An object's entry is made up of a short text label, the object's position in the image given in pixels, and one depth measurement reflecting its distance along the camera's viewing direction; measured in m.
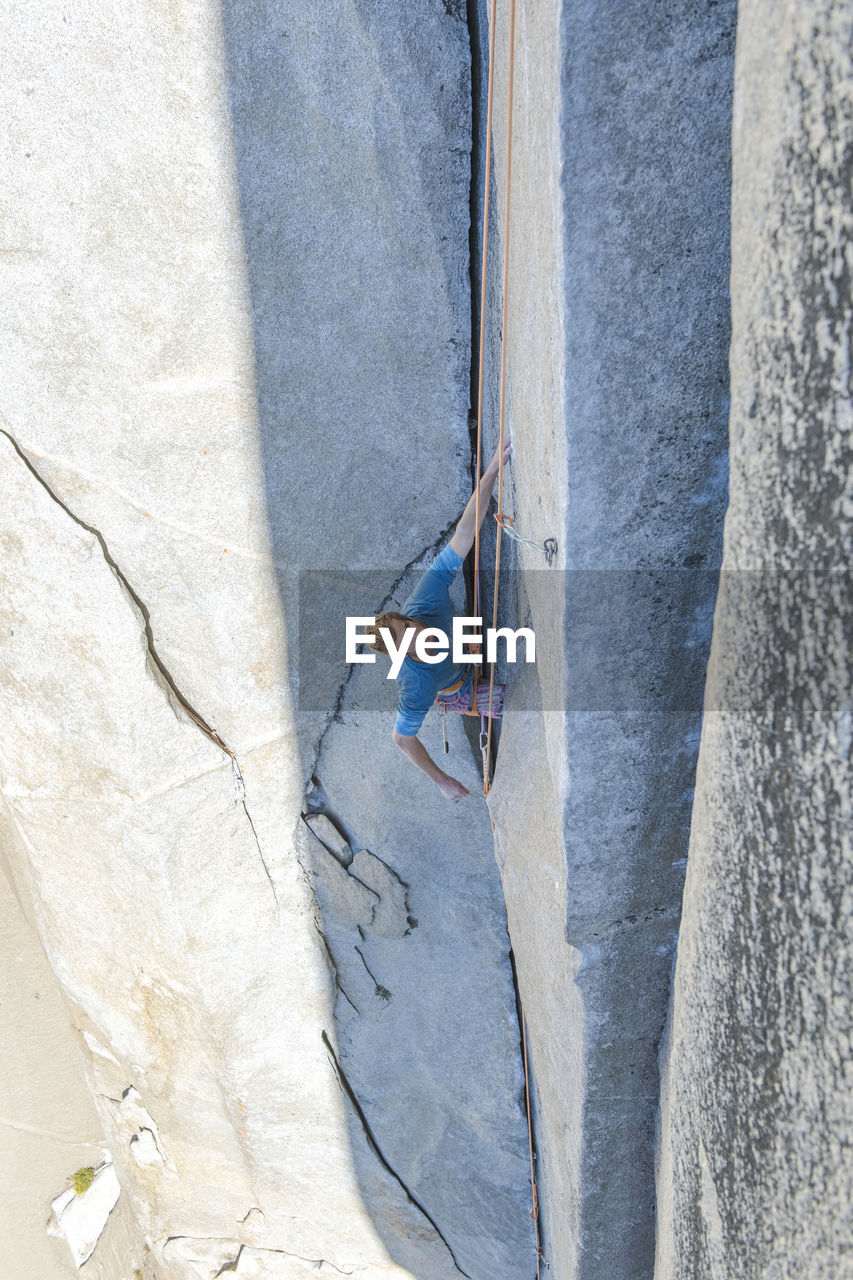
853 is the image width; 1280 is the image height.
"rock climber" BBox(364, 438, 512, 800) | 2.19
